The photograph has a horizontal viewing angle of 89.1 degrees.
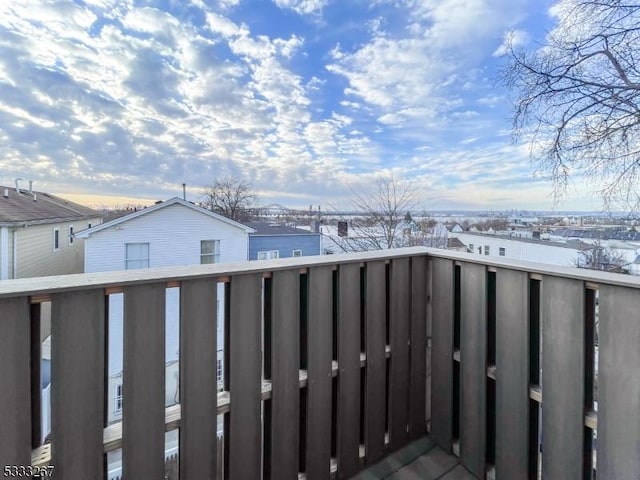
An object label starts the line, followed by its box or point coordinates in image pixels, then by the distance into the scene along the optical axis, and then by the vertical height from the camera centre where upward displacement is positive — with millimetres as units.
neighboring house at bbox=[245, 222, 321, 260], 11539 -88
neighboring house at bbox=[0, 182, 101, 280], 8688 +191
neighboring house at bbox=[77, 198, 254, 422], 8648 +63
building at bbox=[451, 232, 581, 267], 7590 -234
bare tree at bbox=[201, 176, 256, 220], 21312 +2970
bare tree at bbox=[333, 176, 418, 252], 9688 +871
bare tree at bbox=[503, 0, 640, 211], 4191 +1960
